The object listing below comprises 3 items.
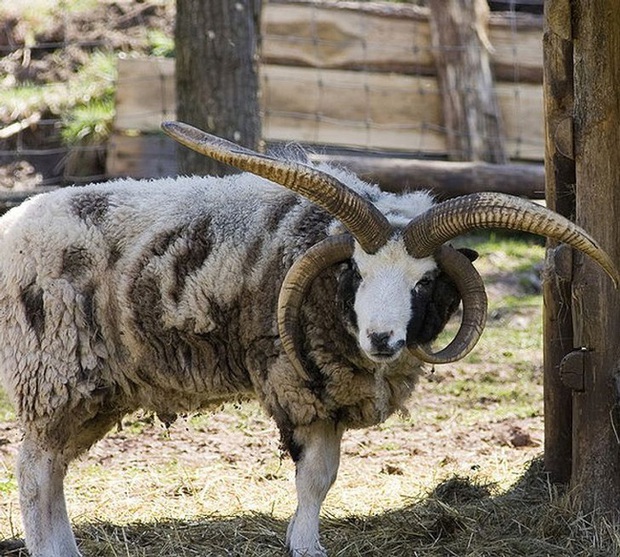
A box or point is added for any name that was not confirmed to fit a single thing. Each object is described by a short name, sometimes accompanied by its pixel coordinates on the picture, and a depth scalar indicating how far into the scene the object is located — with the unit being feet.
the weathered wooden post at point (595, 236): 37.14
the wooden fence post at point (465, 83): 83.35
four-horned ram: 36.37
